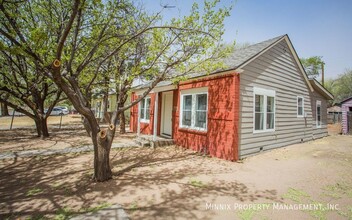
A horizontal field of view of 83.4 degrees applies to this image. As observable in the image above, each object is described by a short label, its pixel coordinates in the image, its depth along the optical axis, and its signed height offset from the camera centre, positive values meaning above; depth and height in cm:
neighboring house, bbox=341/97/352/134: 1583 +12
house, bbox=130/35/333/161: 769 +47
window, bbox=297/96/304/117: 1152 +59
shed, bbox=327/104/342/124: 2579 -18
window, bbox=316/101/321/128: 1350 +7
